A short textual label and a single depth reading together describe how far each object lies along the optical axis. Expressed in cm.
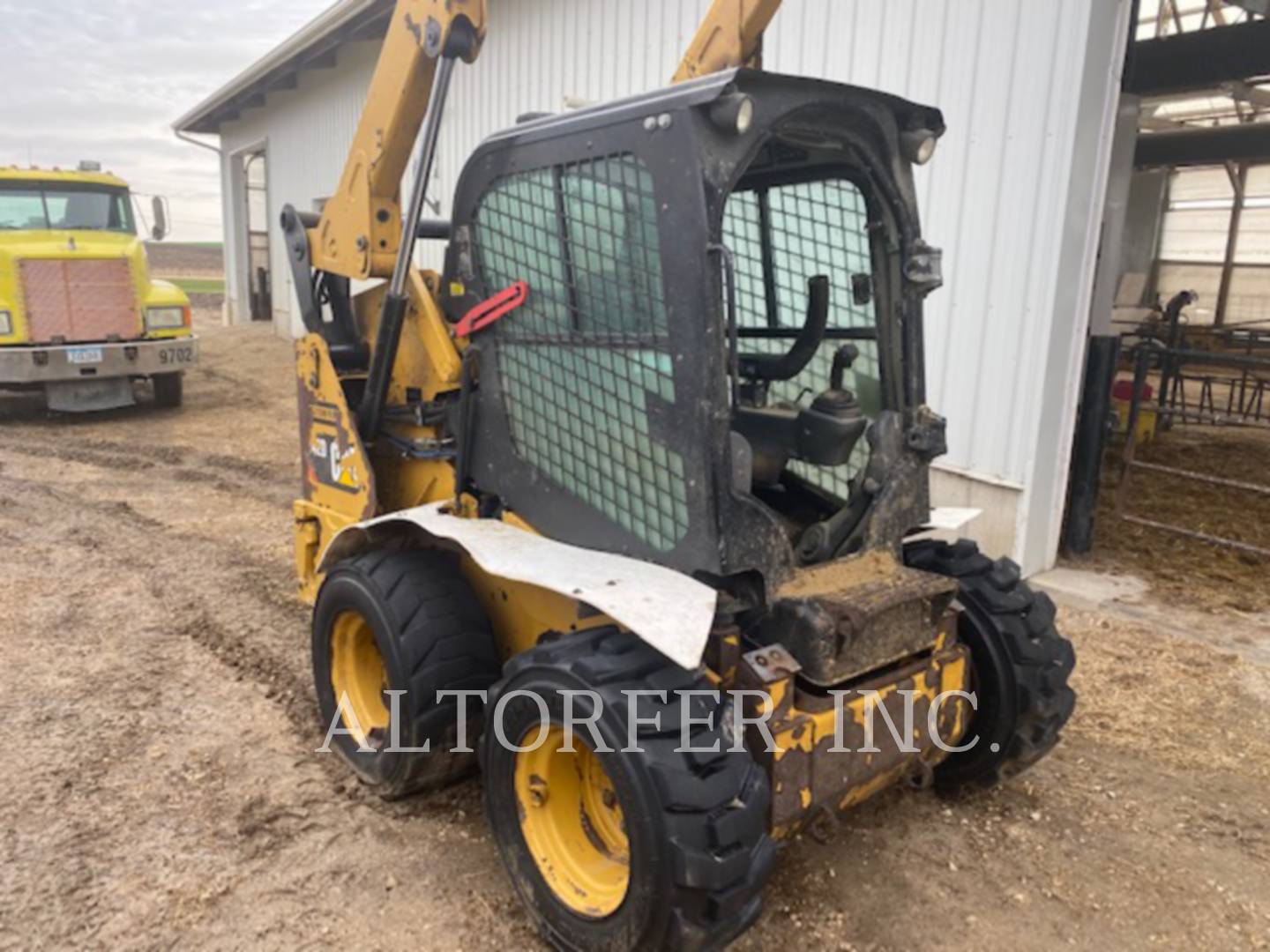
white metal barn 525
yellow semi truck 1042
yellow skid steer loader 244
